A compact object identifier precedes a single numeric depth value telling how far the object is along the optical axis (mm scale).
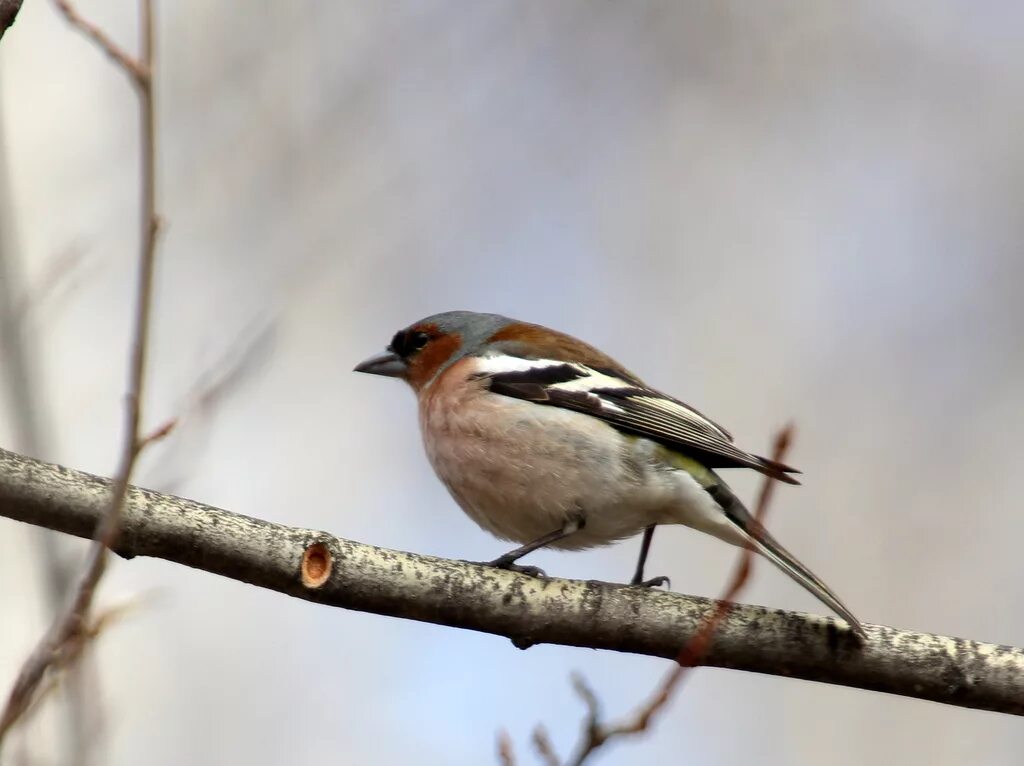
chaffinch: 9422
